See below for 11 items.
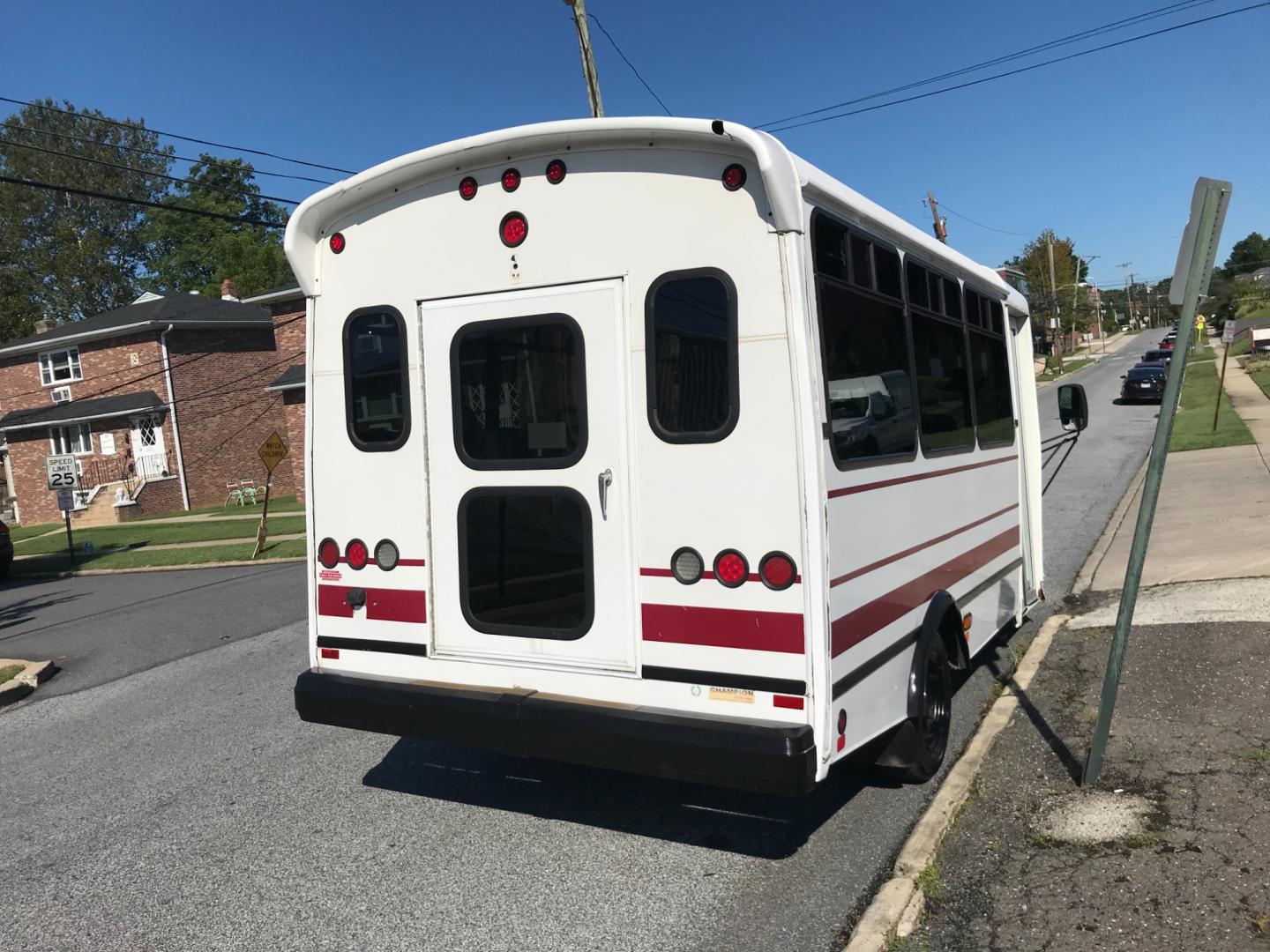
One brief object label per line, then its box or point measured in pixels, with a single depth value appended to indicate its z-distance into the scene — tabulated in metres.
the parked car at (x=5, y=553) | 19.62
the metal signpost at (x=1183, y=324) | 4.14
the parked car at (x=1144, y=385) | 33.12
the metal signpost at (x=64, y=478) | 19.30
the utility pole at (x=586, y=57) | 14.48
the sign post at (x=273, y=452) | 17.78
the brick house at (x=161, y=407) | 33.53
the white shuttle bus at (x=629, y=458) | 3.66
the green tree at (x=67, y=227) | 57.84
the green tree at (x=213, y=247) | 60.94
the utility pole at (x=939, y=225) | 39.03
